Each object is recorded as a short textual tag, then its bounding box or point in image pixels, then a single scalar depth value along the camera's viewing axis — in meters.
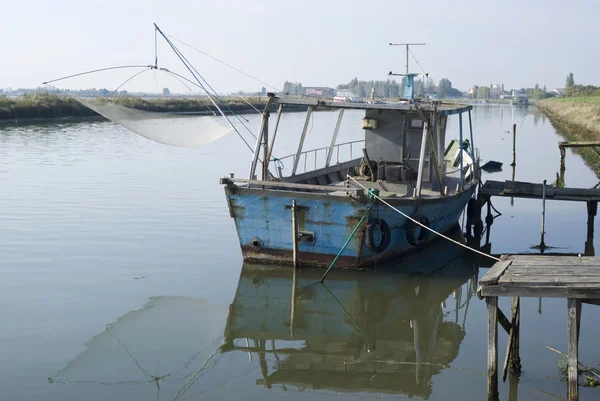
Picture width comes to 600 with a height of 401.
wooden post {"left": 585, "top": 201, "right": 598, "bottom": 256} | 17.62
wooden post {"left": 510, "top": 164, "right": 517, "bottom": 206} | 23.85
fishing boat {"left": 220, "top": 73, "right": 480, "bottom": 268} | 13.48
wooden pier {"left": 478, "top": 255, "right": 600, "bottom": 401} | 7.60
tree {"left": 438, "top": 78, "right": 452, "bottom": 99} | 119.56
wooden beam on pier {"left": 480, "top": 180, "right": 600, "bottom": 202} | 17.84
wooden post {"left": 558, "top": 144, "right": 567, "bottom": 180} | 22.83
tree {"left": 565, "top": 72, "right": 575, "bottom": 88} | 182.62
